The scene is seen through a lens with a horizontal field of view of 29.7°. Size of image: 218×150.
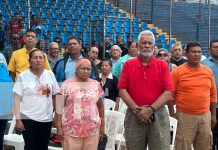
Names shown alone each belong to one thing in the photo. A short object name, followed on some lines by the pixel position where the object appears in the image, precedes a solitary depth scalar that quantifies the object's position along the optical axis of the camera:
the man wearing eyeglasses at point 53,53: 6.63
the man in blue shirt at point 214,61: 5.25
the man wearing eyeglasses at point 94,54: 7.14
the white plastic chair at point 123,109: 5.88
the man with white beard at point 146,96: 3.85
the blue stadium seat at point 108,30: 13.59
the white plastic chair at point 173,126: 4.82
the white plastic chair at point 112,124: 4.99
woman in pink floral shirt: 4.05
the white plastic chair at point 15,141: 5.00
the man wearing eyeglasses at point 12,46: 9.16
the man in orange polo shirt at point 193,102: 4.46
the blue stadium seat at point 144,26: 15.44
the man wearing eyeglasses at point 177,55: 6.54
